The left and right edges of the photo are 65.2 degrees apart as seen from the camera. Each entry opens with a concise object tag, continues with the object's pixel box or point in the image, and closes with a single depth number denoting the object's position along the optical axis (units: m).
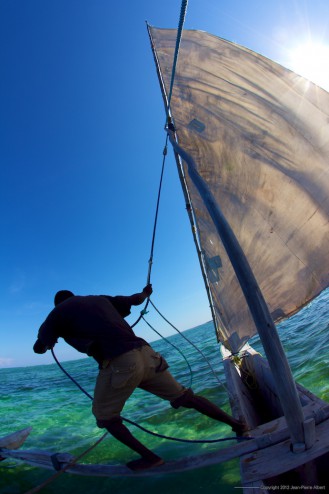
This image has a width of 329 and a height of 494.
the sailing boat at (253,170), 3.20
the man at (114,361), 2.76
